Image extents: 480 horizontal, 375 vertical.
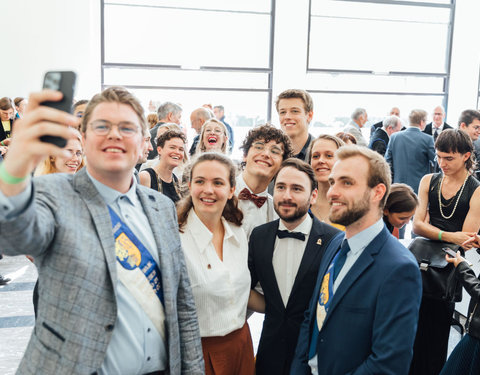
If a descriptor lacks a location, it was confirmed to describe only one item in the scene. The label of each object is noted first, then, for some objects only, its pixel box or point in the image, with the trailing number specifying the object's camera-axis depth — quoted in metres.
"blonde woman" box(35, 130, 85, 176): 2.89
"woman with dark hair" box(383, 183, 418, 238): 2.51
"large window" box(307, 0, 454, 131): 9.80
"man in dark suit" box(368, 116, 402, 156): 6.71
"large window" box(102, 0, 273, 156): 9.12
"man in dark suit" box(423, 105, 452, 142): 7.09
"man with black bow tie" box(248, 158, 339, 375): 2.00
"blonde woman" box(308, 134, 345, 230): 2.71
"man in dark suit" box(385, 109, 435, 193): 5.86
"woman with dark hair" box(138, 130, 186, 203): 3.71
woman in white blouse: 1.91
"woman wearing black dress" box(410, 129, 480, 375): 2.79
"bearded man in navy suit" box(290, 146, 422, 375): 1.58
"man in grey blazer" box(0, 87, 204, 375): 1.20
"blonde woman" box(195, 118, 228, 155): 4.17
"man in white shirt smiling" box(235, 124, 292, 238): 2.55
